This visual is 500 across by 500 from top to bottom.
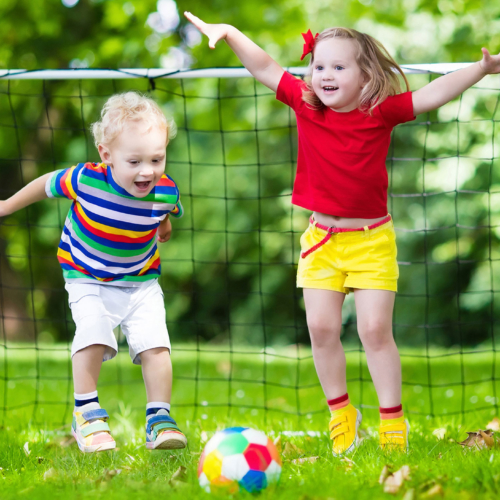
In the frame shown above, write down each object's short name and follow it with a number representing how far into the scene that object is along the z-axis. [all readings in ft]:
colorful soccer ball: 14.61
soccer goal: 33.47
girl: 18.35
